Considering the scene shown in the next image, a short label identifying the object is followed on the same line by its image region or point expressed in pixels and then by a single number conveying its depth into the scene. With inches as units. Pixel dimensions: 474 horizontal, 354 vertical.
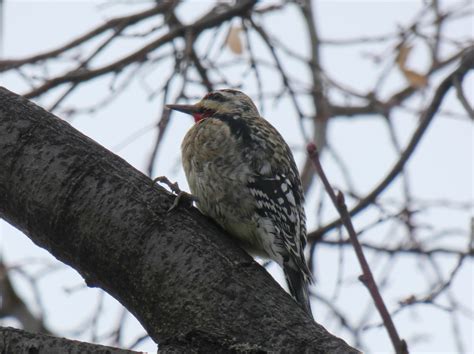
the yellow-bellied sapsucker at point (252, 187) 319.5
